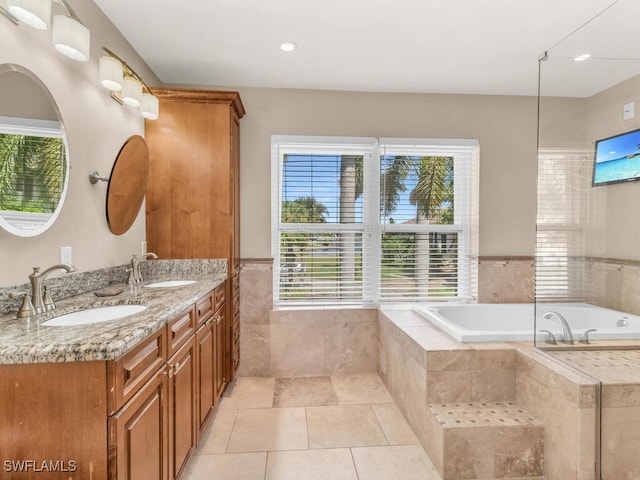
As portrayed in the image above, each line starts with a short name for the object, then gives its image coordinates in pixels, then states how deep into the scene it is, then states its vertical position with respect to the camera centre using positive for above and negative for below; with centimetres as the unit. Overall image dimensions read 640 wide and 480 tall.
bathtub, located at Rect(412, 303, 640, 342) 200 -57
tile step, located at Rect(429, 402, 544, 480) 174 -111
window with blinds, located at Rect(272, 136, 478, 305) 305 +18
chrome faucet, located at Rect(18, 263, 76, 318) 134 -22
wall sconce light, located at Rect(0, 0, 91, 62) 123 +83
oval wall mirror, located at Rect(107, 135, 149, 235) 209 +33
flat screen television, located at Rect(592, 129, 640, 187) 193 +46
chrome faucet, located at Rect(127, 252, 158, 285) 212 -24
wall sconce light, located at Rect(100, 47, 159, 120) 183 +88
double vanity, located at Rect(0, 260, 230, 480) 97 -50
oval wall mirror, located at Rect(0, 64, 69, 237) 132 +35
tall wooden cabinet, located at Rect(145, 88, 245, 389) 255 +41
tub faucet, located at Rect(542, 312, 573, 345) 203 -56
